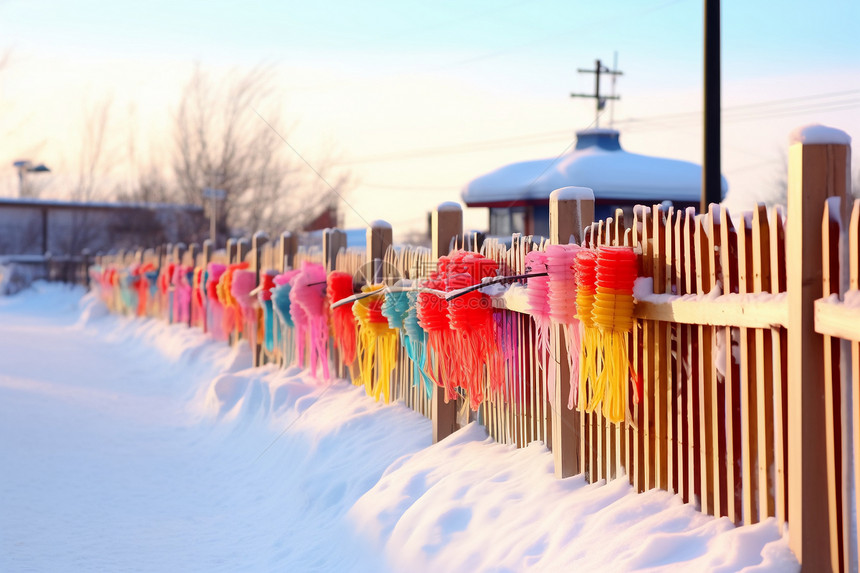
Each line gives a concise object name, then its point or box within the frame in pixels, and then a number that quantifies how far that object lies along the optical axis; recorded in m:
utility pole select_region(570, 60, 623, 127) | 30.92
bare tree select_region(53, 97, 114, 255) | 47.34
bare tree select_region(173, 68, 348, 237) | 41.06
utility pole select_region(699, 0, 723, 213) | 10.60
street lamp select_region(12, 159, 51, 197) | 41.94
